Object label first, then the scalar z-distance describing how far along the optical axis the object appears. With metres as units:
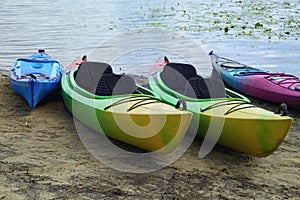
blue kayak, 4.63
